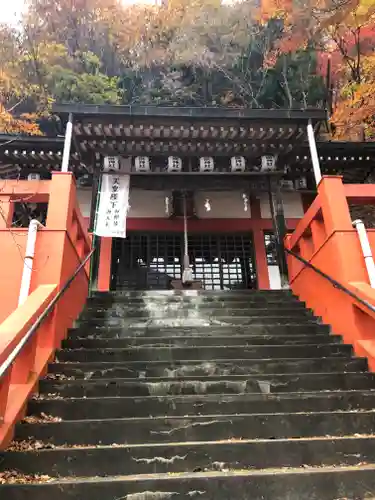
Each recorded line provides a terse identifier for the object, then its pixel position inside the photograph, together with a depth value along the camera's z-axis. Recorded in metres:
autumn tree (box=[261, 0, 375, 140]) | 13.15
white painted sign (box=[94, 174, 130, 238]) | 9.37
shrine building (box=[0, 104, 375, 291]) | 9.44
